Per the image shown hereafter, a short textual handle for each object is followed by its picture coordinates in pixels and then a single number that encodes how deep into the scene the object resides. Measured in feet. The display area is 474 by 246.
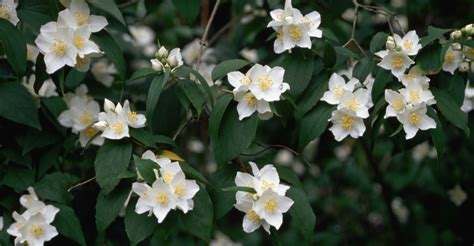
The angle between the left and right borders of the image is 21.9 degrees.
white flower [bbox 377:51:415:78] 2.93
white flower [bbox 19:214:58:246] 2.95
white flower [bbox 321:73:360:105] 2.93
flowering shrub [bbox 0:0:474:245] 2.81
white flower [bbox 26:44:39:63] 3.42
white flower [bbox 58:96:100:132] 3.20
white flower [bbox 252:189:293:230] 2.77
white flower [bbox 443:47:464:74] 2.98
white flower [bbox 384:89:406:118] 2.86
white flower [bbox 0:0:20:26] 2.96
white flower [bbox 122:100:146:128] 2.86
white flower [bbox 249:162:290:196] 2.80
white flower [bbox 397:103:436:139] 2.87
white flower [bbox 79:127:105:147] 3.21
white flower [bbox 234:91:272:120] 2.85
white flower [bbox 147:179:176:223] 2.73
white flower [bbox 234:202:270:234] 2.81
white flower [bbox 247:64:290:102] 2.84
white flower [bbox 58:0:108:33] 2.94
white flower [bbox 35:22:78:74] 2.88
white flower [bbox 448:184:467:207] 4.09
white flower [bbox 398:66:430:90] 2.90
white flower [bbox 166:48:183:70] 2.88
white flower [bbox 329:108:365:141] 2.92
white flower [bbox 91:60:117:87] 3.52
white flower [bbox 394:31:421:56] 2.93
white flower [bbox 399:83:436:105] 2.87
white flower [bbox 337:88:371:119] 2.90
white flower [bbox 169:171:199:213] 2.75
